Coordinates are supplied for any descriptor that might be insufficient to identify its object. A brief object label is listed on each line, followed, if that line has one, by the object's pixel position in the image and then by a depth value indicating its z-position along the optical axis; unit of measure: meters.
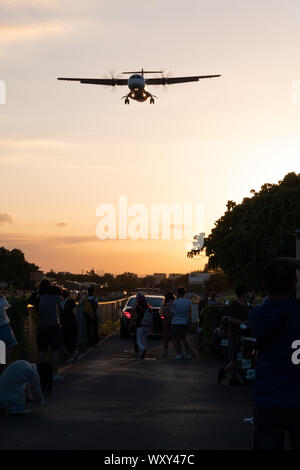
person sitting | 12.19
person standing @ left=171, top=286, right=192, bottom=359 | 23.80
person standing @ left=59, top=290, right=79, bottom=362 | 20.23
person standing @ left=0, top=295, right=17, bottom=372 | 14.00
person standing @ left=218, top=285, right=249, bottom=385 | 15.84
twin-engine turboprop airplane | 59.22
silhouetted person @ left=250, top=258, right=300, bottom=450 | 5.53
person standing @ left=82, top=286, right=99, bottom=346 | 26.83
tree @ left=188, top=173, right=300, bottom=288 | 63.31
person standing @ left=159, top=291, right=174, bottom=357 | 25.12
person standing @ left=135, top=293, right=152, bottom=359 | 24.17
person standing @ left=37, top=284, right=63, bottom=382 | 17.12
